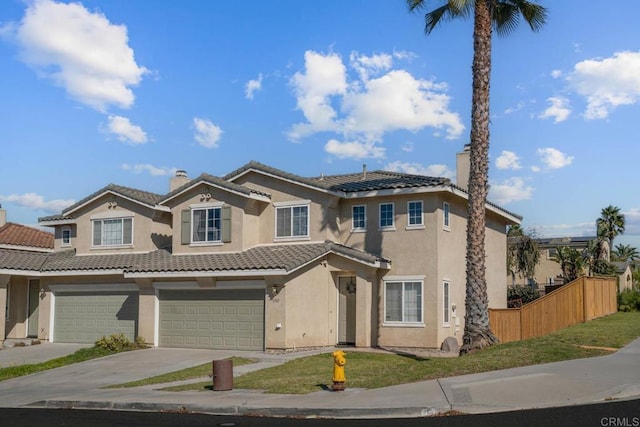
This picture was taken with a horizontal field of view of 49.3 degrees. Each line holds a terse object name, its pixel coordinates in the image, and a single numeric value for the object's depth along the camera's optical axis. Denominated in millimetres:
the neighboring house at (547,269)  53359
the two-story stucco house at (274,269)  24359
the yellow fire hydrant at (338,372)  14062
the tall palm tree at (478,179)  19375
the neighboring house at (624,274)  51344
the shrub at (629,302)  32688
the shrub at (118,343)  25078
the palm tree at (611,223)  72000
